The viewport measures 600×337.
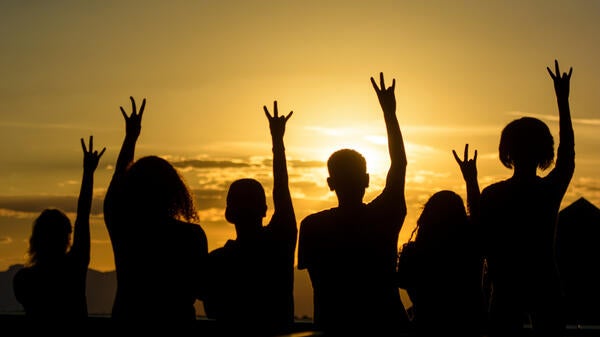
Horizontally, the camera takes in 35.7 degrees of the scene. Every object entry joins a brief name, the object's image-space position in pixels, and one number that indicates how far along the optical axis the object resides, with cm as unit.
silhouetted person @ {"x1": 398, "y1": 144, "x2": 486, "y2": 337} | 557
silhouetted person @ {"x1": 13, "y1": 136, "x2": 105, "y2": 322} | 604
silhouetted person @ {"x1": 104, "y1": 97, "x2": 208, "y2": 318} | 516
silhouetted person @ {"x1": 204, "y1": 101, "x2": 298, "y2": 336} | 550
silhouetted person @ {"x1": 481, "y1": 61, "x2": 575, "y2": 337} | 615
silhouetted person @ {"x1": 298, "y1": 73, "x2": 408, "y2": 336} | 527
